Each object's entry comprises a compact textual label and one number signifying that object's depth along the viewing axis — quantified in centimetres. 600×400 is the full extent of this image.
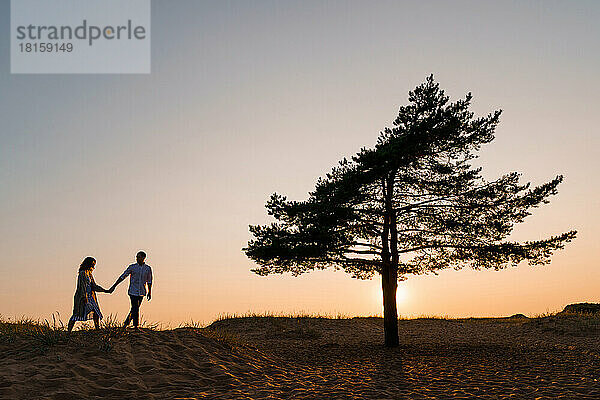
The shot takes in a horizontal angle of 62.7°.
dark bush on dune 3275
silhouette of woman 1357
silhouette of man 1459
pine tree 1850
